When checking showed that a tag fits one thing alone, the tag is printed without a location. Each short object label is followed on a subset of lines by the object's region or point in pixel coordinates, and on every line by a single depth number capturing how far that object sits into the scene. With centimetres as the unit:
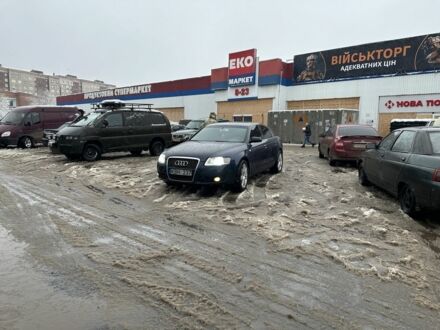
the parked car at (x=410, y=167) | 555
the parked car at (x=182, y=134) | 1802
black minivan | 1270
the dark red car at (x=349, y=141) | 1169
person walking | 2262
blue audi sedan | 749
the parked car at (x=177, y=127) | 2250
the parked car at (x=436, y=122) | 1285
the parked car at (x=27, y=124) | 1741
